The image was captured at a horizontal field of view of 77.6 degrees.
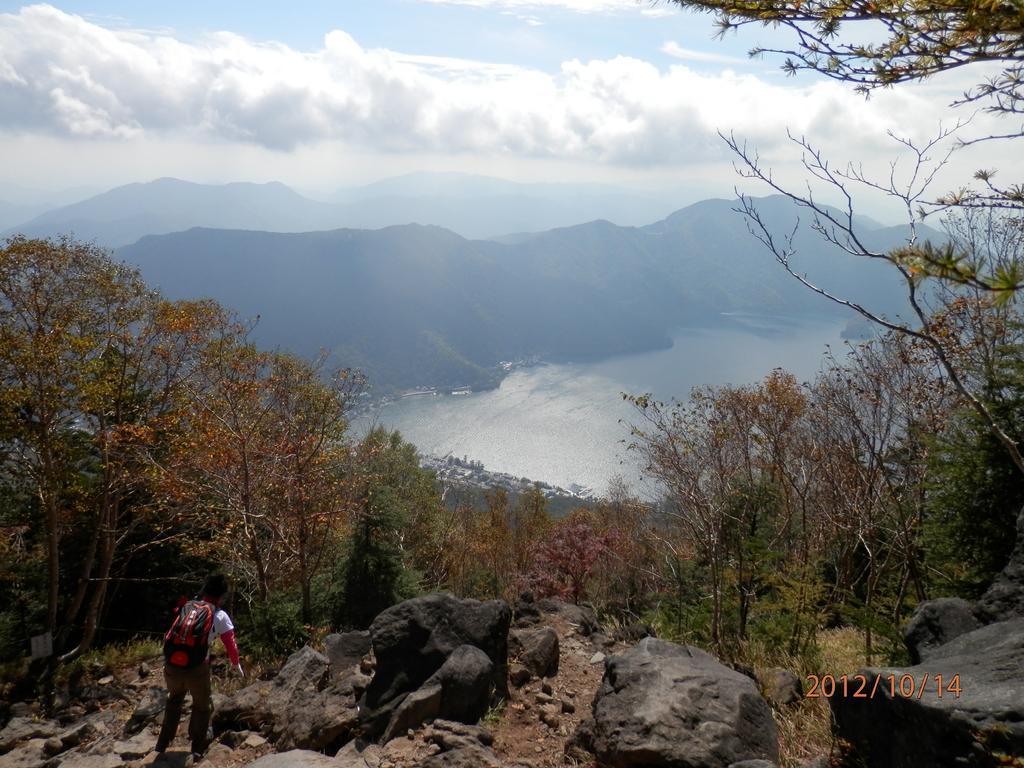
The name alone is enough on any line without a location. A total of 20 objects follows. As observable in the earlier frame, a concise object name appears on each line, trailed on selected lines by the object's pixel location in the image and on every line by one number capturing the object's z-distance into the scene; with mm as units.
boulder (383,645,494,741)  5195
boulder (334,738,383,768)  4637
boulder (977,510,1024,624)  4613
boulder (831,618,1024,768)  2939
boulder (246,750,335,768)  4516
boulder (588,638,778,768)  4199
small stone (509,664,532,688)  6453
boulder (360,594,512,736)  5672
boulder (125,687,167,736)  6340
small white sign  9328
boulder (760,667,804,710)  5473
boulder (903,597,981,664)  4629
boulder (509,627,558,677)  6719
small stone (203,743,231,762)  5551
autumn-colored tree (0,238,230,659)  8930
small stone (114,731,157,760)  5680
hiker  5559
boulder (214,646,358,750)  5508
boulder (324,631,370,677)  6828
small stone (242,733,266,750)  5691
